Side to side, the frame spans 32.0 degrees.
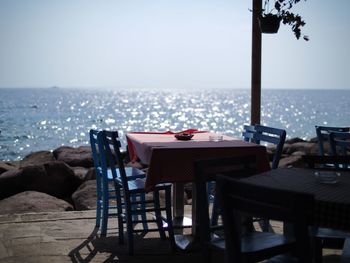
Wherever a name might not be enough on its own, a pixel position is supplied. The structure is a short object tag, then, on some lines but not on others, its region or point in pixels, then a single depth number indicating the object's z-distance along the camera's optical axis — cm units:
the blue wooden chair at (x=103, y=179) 500
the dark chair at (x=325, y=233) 336
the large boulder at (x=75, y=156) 1196
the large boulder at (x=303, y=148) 1386
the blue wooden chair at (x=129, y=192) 450
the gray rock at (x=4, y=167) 1012
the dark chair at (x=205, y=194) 293
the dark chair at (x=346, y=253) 296
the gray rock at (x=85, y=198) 651
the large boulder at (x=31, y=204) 619
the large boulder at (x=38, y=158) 1241
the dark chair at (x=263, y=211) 222
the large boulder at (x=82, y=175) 863
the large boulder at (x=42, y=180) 789
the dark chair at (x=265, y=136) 473
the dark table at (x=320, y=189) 246
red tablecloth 435
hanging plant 498
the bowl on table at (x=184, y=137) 502
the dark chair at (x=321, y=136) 557
